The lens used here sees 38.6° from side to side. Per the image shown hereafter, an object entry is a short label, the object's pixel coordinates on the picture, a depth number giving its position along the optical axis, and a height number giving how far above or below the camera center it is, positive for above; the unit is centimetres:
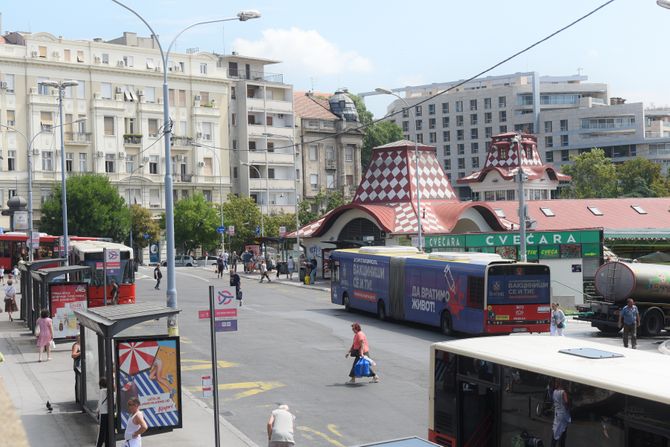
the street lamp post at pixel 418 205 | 4478 +34
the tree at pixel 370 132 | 13275 +1127
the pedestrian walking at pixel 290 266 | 6531 -360
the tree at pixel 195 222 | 9200 -69
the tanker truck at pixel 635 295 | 3253 -298
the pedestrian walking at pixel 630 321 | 2902 -342
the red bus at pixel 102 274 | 3994 -246
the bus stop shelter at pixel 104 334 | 1572 -213
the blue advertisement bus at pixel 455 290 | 2941 -265
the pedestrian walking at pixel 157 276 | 5369 -341
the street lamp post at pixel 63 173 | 4588 +224
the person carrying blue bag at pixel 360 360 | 2259 -351
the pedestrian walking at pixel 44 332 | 2581 -313
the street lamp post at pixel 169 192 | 2494 +62
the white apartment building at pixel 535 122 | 13750 +1311
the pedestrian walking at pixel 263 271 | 6106 -366
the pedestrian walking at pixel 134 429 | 1430 -318
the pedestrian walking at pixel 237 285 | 4251 -319
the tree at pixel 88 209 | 8444 +65
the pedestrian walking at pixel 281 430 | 1414 -321
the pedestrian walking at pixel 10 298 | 3719 -313
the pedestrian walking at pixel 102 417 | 1588 -334
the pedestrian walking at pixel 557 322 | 2816 -332
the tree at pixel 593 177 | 9925 +326
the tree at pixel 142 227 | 9269 -108
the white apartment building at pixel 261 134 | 10744 +899
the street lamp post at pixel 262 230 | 8438 -142
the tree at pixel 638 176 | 10725 +365
